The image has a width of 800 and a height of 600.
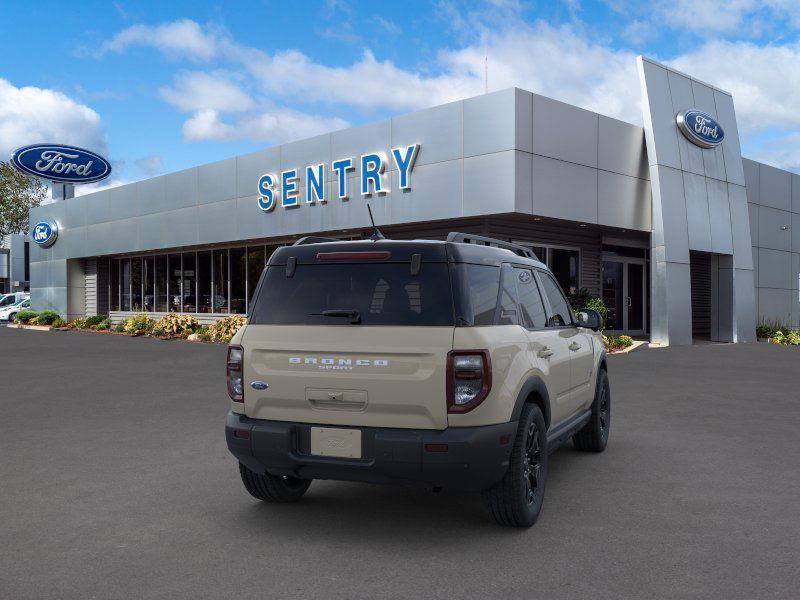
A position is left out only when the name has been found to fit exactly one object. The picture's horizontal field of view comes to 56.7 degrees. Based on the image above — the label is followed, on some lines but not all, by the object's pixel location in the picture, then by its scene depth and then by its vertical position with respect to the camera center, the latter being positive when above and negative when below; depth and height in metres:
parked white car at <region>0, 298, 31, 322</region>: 39.88 -0.08
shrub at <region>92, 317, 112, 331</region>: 30.34 -0.72
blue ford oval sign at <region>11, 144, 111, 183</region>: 36.41 +7.25
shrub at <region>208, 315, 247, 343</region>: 22.55 -0.66
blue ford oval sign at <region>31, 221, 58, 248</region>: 34.31 +3.53
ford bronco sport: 4.27 -0.42
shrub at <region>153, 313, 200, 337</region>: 24.98 -0.61
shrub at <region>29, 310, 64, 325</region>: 33.44 -0.44
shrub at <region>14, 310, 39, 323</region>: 34.81 -0.36
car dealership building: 17.34 +2.88
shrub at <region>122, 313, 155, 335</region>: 26.84 -0.64
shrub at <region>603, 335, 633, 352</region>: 18.27 -0.97
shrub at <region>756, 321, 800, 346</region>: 22.77 -0.98
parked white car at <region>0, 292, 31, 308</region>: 41.88 +0.59
